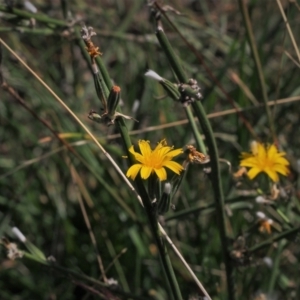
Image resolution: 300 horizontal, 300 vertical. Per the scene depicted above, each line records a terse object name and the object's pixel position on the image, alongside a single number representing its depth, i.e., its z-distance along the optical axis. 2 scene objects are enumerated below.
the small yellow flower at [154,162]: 0.40
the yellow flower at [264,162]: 0.46
